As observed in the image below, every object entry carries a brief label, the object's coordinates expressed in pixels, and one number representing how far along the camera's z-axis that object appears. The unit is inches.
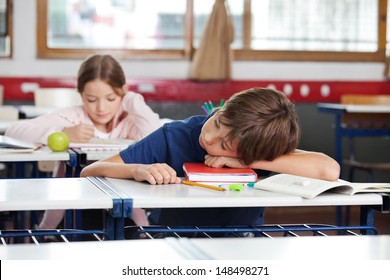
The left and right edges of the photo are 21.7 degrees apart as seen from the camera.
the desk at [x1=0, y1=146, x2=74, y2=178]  133.3
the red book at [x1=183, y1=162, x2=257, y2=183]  103.1
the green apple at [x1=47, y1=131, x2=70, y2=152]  143.4
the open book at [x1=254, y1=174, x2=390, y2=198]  95.2
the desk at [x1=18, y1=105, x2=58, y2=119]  220.7
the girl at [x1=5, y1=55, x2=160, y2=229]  170.4
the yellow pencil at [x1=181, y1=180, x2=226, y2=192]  97.5
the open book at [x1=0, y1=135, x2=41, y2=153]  138.7
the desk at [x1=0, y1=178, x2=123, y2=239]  85.1
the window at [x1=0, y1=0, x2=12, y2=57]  284.1
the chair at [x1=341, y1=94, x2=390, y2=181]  261.4
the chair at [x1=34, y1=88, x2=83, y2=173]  248.1
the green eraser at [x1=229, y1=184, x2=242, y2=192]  98.4
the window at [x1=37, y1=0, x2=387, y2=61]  292.9
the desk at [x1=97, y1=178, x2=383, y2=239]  88.3
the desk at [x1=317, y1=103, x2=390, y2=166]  254.4
